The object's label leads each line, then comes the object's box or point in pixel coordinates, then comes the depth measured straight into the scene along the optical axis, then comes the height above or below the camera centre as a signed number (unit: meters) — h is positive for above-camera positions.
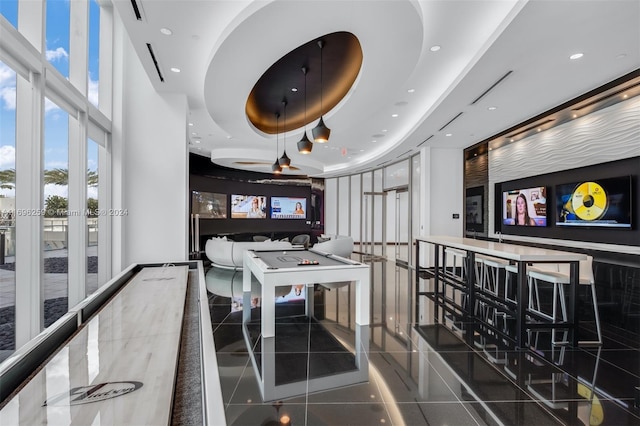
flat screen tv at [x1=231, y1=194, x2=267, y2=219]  12.64 +0.32
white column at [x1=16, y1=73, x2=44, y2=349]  2.81 +0.08
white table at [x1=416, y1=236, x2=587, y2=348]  3.62 -0.63
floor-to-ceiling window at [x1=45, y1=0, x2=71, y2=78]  3.20 +1.87
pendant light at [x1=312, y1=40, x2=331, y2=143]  5.01 +1.26
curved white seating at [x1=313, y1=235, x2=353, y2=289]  8.76 -0.85
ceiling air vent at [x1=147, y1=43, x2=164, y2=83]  4.12 +2.08
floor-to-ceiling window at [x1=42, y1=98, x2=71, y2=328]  3.28 +0.11
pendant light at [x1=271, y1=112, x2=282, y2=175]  7.50 +1.10
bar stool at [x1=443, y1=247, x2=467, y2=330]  4.43 -1.46
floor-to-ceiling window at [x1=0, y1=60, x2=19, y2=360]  2.62 +0.05
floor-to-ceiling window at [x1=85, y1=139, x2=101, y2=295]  4.35 +0.04
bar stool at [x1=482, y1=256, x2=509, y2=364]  3.46 -1.46
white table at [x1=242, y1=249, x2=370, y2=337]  3.86 -0.77
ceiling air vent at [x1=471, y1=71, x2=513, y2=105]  4.31 +1.82
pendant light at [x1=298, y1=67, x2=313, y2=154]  5.90 +1.24
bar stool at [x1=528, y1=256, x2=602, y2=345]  3.77 -0.74
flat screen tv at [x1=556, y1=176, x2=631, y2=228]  4.56 +0.19
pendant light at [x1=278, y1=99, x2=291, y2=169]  6.99 +1.21
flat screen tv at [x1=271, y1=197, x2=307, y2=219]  13.93 +0.30
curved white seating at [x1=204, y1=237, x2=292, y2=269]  8.00 -0.87
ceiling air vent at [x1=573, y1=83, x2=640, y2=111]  4.42 +1.69
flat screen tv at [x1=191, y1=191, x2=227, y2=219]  10.97 +0.35
